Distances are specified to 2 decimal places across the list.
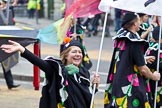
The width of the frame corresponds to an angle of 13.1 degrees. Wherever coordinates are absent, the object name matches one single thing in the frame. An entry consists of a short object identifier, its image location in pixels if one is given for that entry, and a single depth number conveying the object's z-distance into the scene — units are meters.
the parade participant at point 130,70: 8.17
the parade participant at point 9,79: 13.61
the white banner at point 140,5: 8.12
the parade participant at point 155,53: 9.32
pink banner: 8.09
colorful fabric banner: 7.82
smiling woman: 6.78
